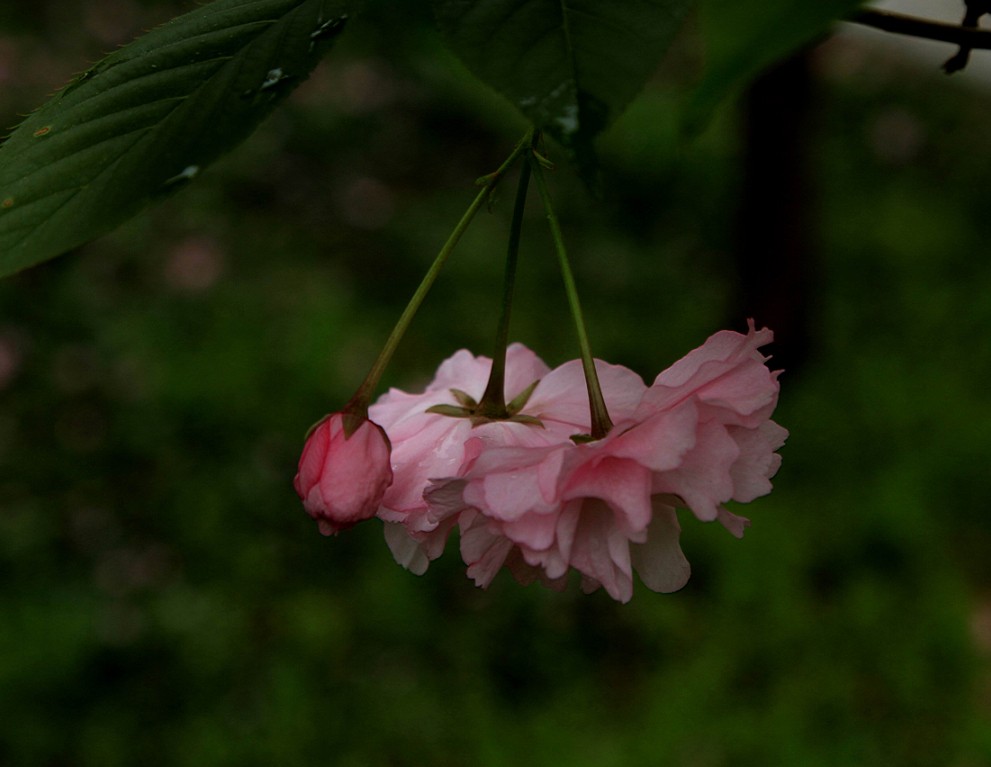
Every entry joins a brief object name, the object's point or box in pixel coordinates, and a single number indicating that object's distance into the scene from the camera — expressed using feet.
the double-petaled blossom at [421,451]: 1.77
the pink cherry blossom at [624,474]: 1.71
